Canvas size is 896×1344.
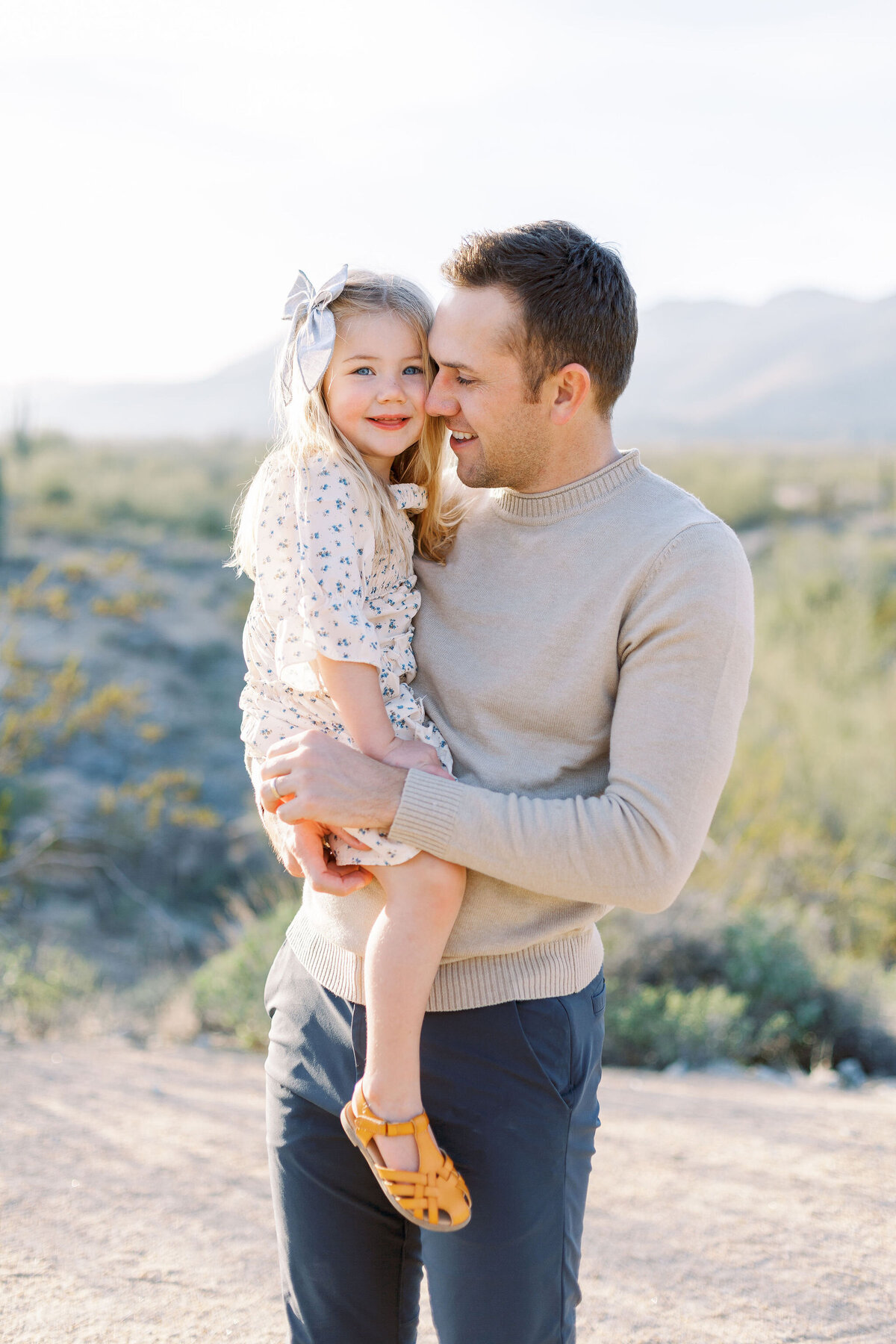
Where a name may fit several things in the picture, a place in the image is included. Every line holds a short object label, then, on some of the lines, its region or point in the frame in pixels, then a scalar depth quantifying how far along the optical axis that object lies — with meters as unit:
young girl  1.77
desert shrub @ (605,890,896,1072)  5.80
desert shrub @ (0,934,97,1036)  5.87
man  1.73
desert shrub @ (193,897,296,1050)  5.73
